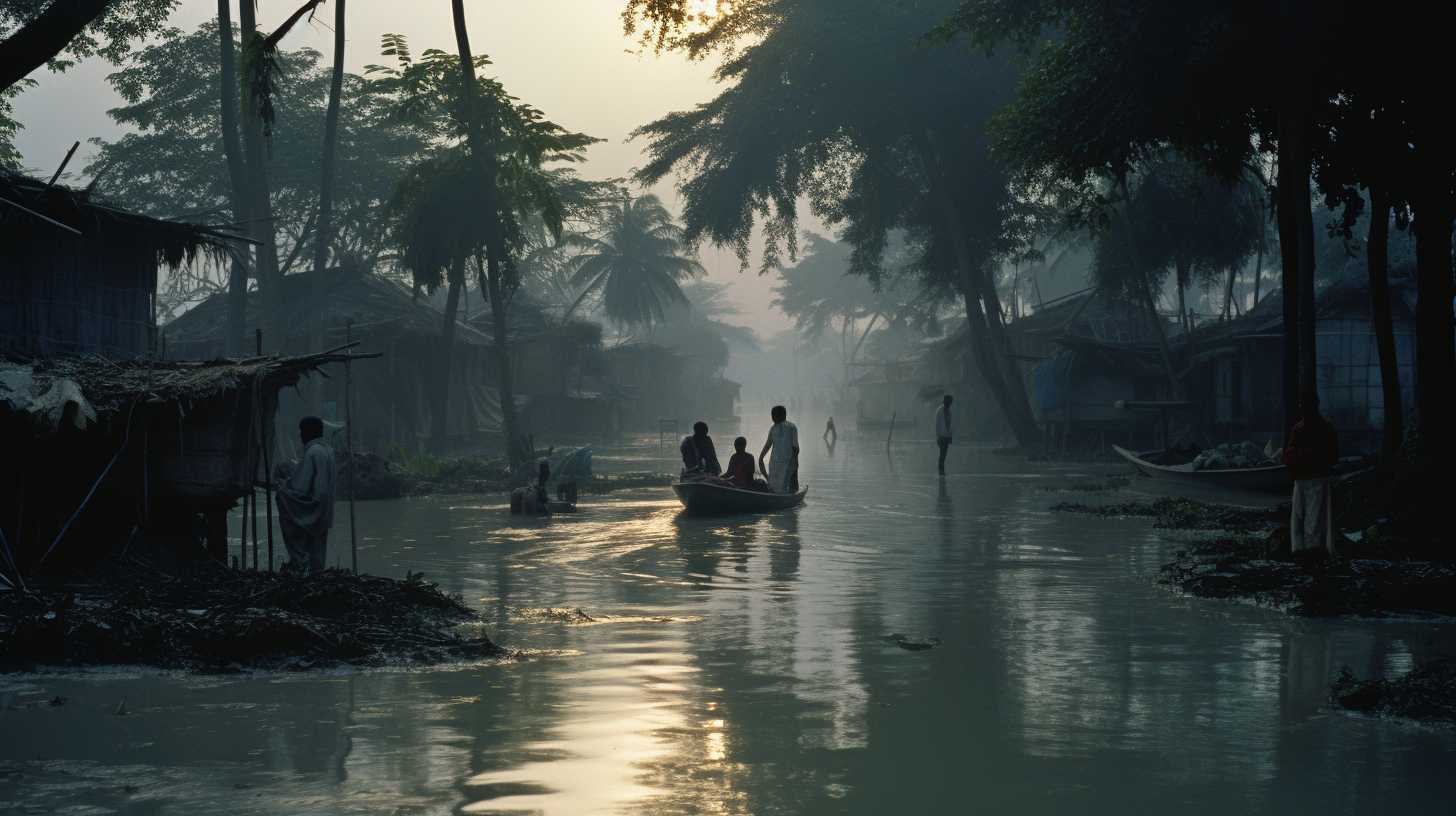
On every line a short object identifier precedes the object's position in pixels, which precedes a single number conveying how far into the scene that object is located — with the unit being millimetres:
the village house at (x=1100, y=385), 39719
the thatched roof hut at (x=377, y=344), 41500
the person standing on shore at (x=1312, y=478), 13227
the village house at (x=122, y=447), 11508
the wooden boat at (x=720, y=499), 20172
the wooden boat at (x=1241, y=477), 20844
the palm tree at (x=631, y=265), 71312
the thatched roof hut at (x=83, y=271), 15992
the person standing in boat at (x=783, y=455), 20703
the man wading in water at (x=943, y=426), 29953
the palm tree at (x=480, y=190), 32875
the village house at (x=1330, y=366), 32969
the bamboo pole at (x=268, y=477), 12344
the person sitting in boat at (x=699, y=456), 20484
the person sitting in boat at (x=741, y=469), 20641
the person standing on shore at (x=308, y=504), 12344
